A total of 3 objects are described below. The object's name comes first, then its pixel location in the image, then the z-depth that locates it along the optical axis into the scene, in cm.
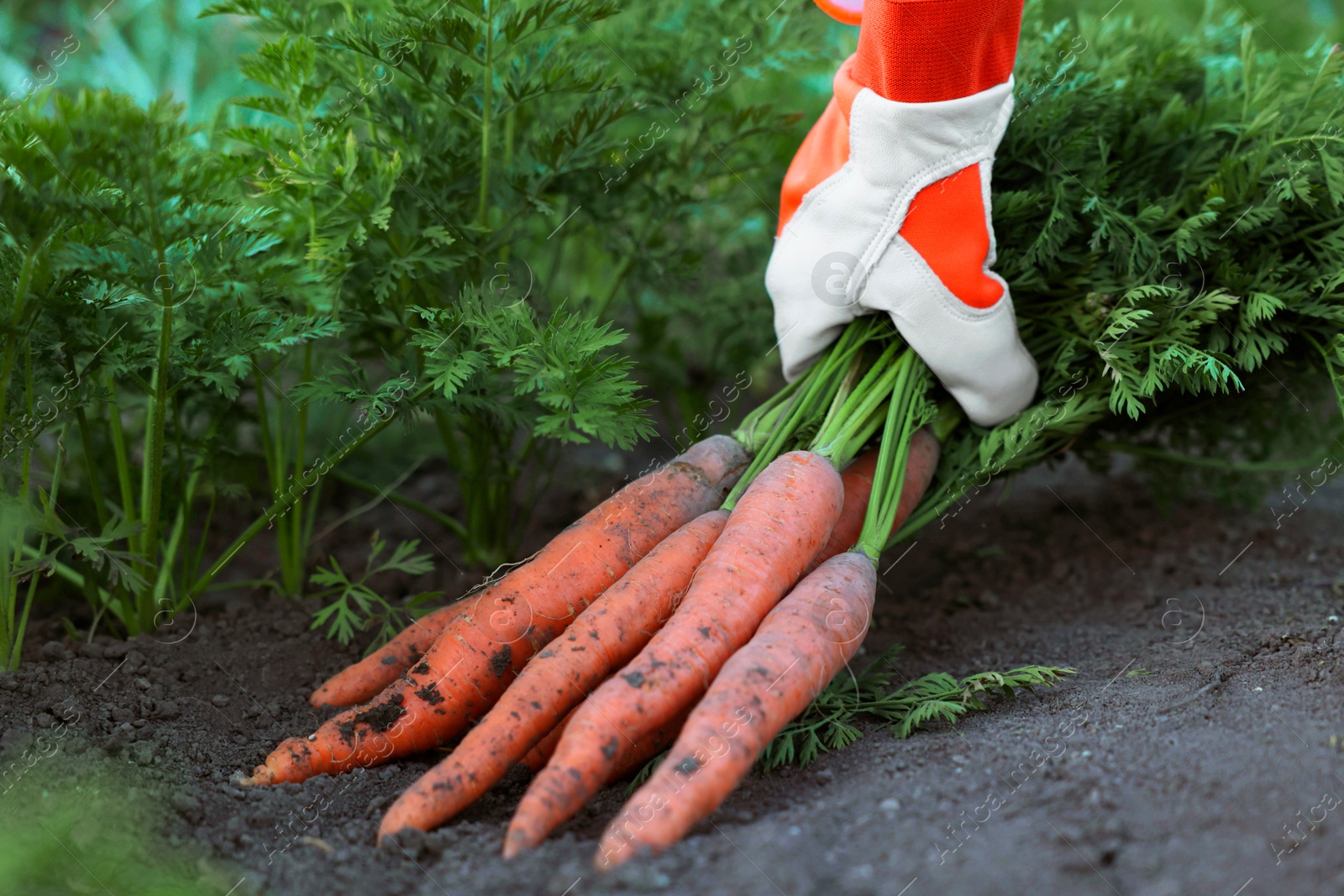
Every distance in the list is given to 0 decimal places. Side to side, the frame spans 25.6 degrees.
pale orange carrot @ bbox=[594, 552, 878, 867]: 111
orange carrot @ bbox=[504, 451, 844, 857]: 113
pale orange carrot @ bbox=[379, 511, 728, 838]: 114
